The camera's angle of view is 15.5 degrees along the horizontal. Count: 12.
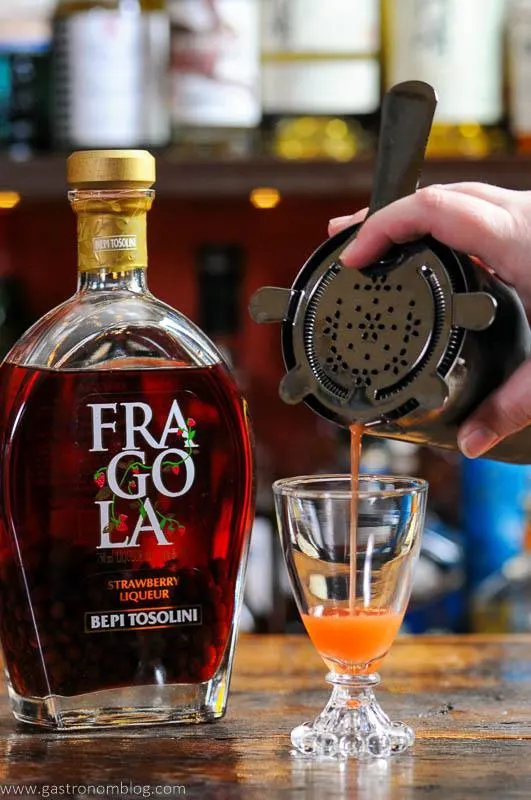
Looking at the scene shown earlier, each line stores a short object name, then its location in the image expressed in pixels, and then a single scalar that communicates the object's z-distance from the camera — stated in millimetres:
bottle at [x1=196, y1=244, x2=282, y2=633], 1394
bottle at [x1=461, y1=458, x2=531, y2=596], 1434
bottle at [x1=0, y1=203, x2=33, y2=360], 1462
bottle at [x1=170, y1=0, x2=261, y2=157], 1325
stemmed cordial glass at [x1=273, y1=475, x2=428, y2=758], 828
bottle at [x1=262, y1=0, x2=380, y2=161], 1345
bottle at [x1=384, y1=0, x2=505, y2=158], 1331
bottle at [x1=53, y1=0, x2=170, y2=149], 1318
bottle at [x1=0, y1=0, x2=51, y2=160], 1366
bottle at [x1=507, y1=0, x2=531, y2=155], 1333
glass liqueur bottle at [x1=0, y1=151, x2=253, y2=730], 860
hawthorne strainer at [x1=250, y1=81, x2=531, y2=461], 794
